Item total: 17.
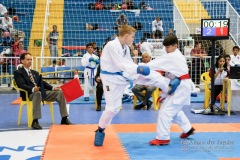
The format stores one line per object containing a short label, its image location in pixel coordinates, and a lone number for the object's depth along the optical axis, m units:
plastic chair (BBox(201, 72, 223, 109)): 10.53
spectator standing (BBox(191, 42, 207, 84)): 15.27
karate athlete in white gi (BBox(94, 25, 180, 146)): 6.22
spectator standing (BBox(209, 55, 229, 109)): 10.09
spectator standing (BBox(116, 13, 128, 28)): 18.88
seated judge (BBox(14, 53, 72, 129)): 8.15
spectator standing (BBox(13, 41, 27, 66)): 15.92
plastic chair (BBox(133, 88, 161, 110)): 10.84
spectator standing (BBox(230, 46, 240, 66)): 12.57
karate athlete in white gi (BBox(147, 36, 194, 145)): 6.46
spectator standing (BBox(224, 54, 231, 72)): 10.64
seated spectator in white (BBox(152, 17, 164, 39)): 18.30
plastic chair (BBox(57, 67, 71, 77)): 14.87
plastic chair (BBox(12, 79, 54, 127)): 8.27
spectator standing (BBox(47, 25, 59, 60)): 16.80
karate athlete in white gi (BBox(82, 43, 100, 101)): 12.10
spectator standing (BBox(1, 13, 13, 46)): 17.69
